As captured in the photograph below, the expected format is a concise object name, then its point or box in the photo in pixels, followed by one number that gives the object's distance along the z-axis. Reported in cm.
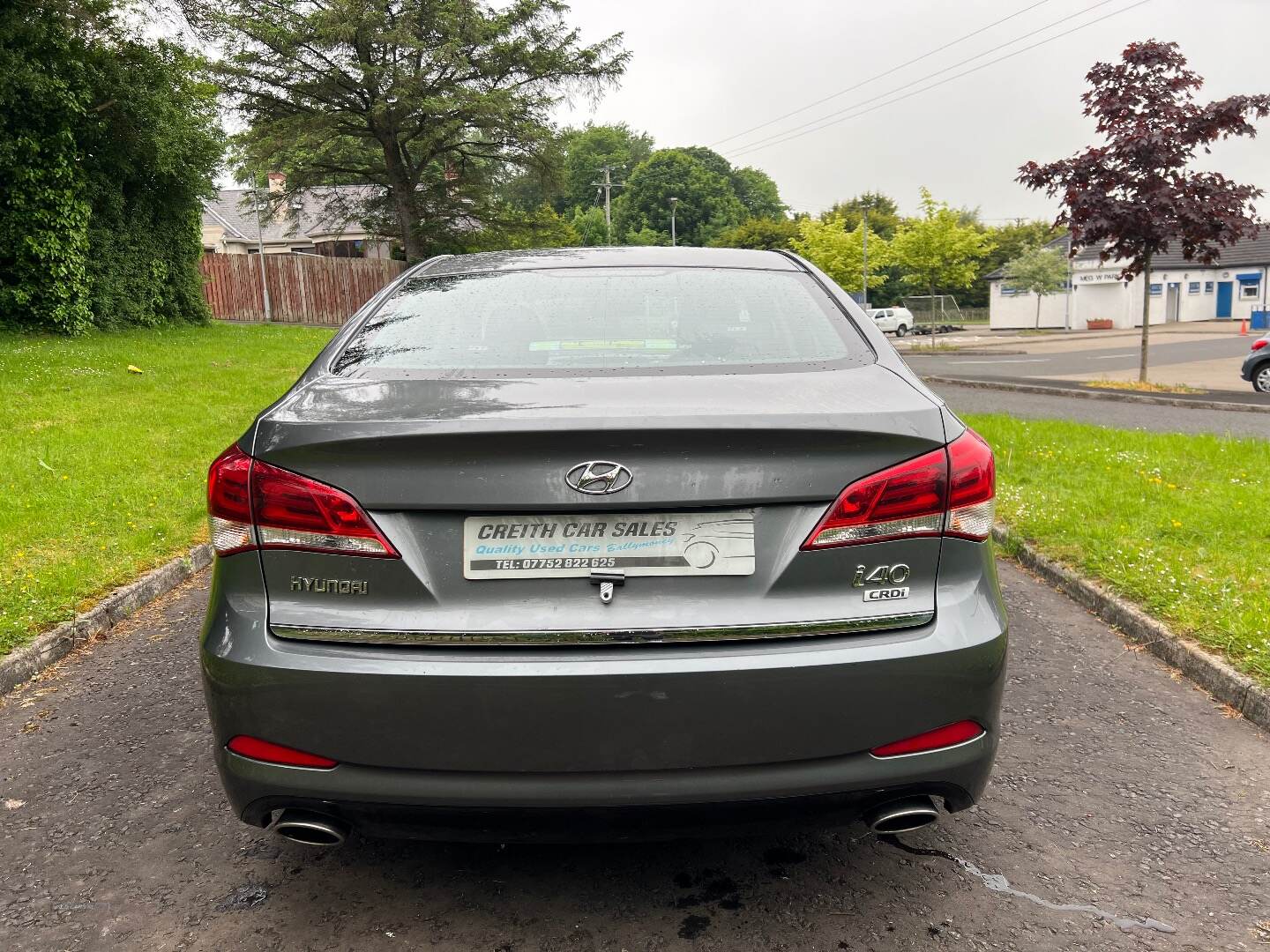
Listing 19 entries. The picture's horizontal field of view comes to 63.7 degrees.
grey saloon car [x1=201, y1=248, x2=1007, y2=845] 208
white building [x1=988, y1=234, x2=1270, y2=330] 5575
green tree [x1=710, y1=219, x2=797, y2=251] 7488
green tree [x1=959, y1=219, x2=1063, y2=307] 7275
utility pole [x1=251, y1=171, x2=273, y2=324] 3375
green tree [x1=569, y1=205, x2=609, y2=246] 8556
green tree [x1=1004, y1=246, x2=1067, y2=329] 5319
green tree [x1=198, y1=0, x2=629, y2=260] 2836
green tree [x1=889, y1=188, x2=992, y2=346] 3722
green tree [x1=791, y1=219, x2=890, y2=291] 4709
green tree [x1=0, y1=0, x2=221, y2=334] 1692
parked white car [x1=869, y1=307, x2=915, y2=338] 5059
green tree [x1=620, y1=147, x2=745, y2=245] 9375
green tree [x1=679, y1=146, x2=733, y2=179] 10569
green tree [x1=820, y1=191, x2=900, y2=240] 8275
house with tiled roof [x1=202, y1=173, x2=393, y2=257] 5809
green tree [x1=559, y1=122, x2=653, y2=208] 10794
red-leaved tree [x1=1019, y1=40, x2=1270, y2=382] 1722
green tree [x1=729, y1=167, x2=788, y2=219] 11375
